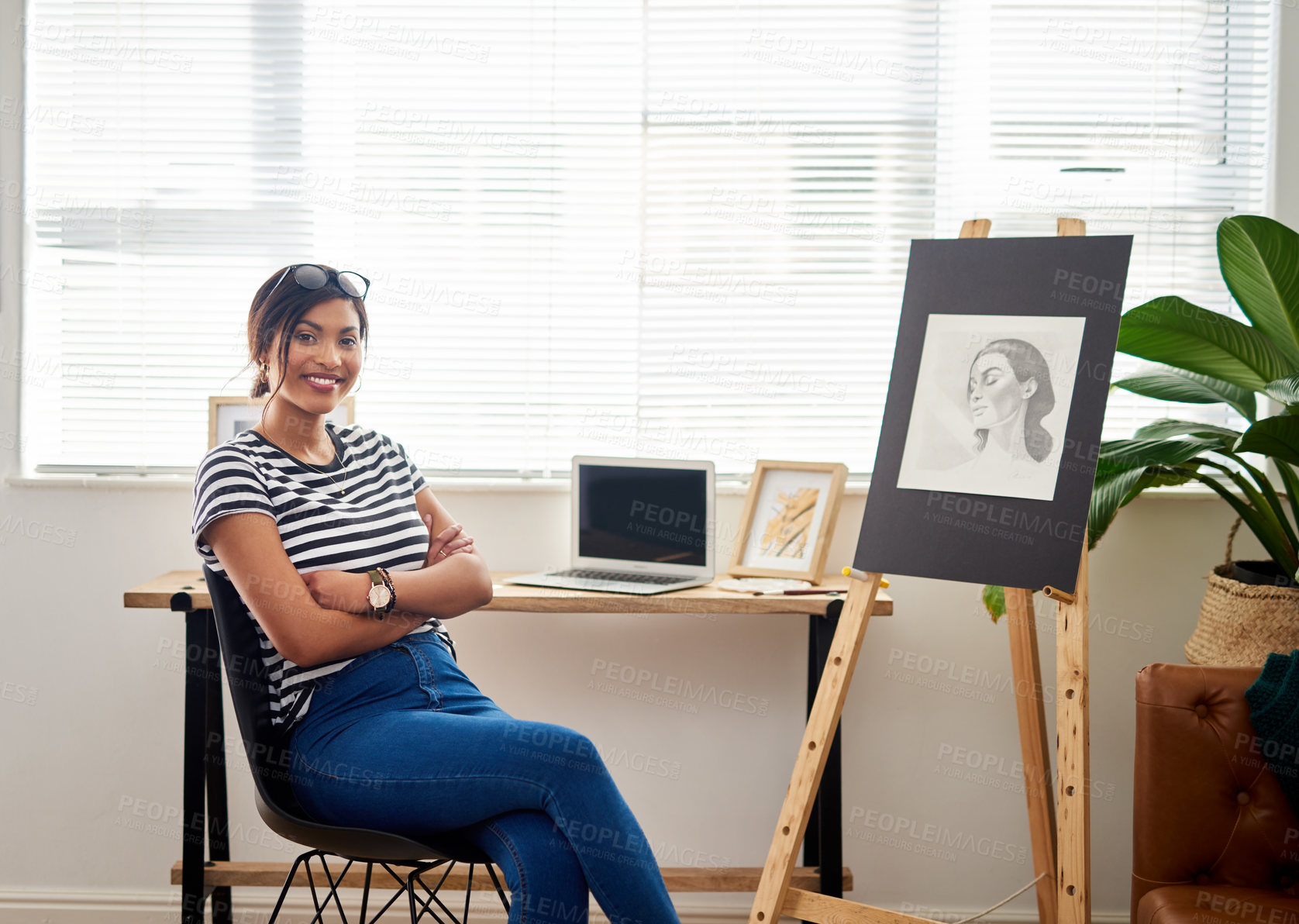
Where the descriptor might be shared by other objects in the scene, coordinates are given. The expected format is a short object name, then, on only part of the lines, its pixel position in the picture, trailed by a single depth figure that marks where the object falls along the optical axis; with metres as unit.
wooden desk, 1.85
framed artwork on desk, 2.04
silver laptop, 2.05
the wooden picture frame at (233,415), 2.10
